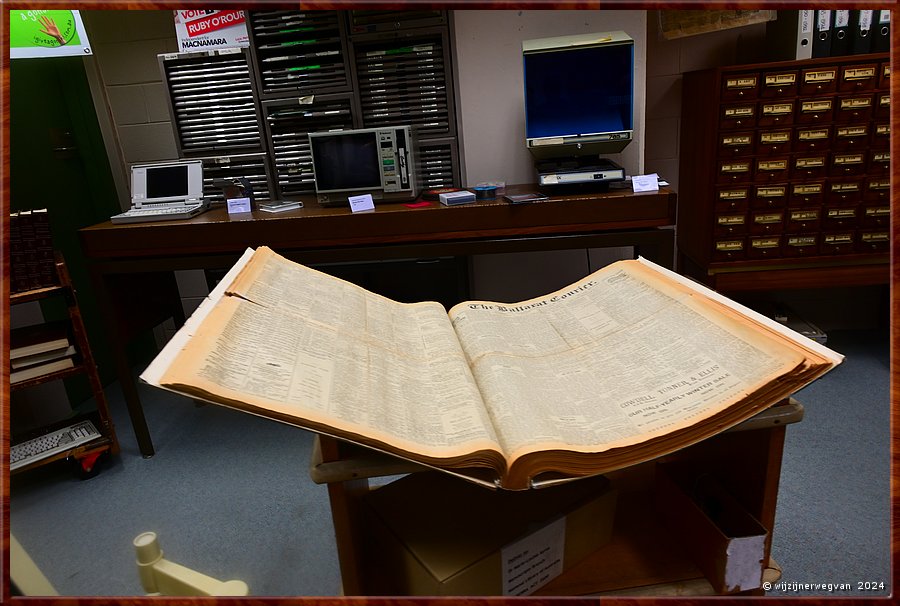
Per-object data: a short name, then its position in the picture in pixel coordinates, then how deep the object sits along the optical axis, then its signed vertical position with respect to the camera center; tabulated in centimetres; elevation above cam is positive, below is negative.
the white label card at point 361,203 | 181 -17
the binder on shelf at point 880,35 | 189 +22
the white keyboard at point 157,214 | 179 -15
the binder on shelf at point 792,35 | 192 +26
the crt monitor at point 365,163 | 188 -5
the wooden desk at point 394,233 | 167 -26
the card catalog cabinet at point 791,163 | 193 -19
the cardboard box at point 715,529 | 61 -48
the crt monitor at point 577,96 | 184 +11
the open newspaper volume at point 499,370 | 42 -21
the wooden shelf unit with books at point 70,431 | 170 -84
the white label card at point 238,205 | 190 -15
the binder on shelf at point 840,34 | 189 +24
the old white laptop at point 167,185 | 194 -6
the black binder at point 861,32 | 188 +23
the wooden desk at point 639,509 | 50 -45
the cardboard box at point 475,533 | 64 -47
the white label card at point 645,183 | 170 -18
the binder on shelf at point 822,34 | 190 +24
